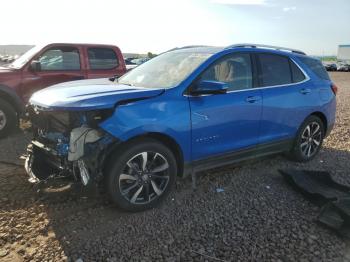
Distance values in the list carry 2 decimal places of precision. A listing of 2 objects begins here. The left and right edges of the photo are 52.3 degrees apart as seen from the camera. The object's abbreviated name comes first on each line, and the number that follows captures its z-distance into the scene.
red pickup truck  6.88
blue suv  3.59
